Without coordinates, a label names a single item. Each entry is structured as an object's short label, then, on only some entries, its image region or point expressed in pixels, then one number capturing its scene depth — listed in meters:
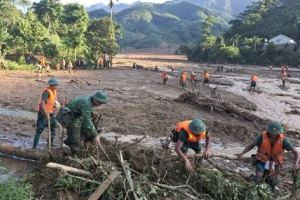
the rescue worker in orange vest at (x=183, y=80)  21.77
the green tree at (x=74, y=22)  33.25
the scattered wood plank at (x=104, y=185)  4.20
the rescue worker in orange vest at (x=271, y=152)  4.92
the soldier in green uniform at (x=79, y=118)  5.41
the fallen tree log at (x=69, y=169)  4.55
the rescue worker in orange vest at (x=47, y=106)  6.67
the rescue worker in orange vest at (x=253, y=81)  22.18
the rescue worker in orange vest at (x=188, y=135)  4.92
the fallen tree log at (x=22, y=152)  6.15
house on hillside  56.93
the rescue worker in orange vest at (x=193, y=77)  24.35
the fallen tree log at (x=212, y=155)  5.15
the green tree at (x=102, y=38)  36.44
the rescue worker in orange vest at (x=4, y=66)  26.51
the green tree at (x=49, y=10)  46.02
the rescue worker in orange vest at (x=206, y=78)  23.97
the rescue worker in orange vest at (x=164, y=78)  23.67
